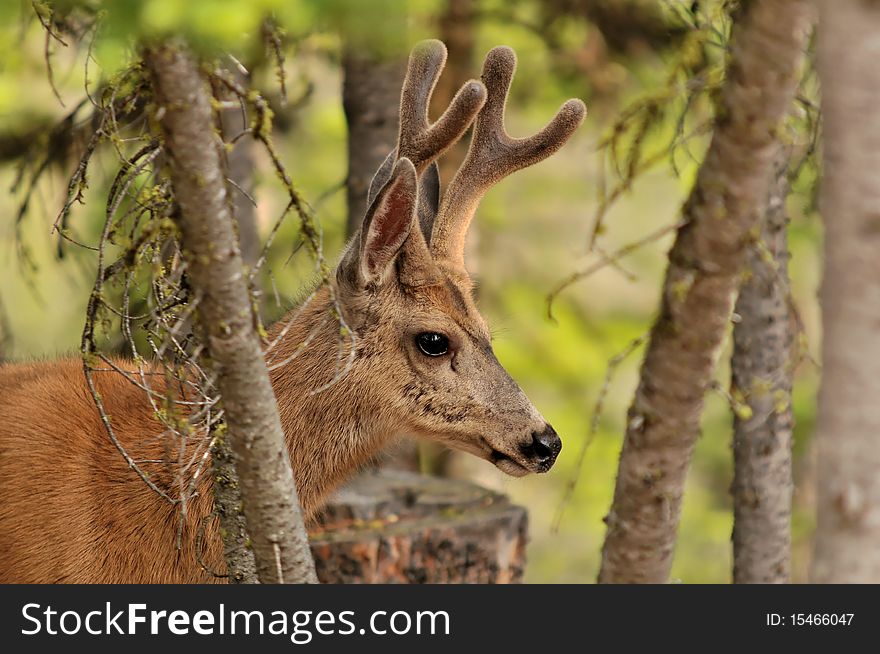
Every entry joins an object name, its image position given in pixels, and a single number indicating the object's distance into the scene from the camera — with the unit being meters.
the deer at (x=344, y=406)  10.10
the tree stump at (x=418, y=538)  13.80
